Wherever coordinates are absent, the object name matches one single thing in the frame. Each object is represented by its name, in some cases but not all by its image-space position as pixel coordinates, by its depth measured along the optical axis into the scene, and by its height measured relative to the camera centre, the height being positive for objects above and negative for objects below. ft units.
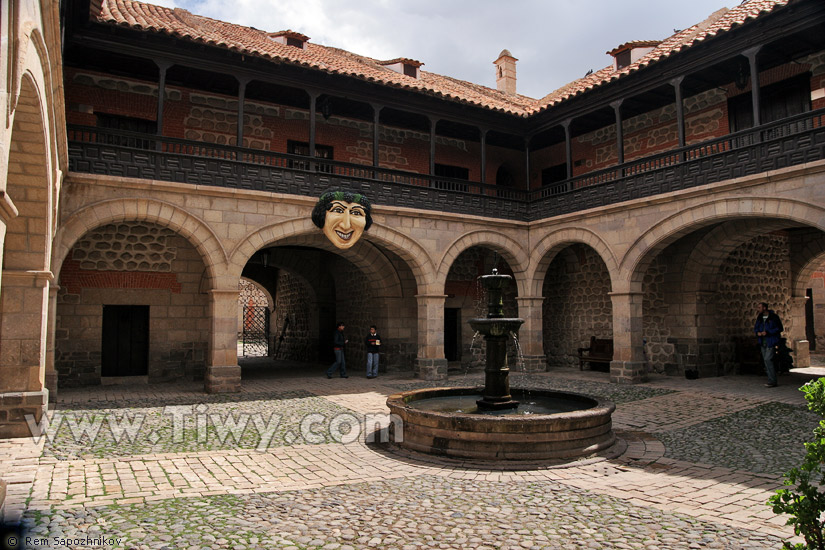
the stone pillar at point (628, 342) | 40.14 -1.89
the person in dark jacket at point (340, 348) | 45.21 -2.46
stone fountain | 18.71 -3.85
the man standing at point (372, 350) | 44.42 -2.60
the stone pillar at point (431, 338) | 43.39 -1.61
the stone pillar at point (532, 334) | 48.39 -1.48
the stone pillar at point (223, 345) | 35.17 -1.70
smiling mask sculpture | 38.11 +7.07
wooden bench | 46.71 -2.99
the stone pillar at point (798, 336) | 49.29 -1.80
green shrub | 8.06 -2.75
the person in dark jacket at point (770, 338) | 36.09 -1.43
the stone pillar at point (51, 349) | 31.01 -1.73
